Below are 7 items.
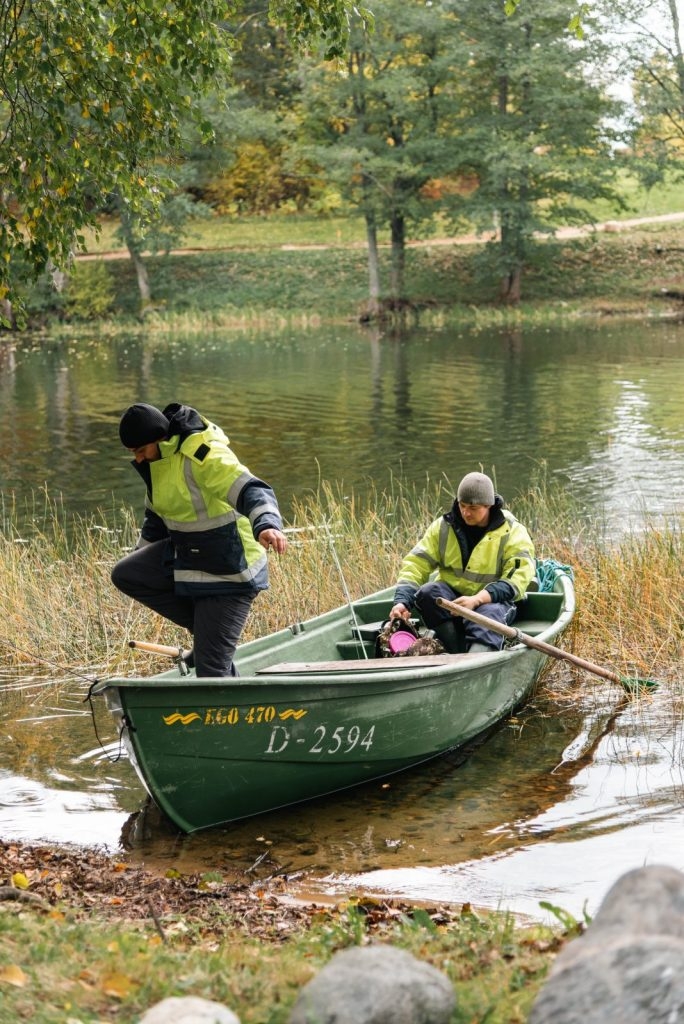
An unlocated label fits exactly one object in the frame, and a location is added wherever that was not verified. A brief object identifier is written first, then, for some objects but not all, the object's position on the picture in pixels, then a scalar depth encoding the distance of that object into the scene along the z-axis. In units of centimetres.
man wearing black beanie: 1180
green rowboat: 1122
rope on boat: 1668
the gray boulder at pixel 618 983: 554
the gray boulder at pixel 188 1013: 602
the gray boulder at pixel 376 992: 597
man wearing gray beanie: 1446
